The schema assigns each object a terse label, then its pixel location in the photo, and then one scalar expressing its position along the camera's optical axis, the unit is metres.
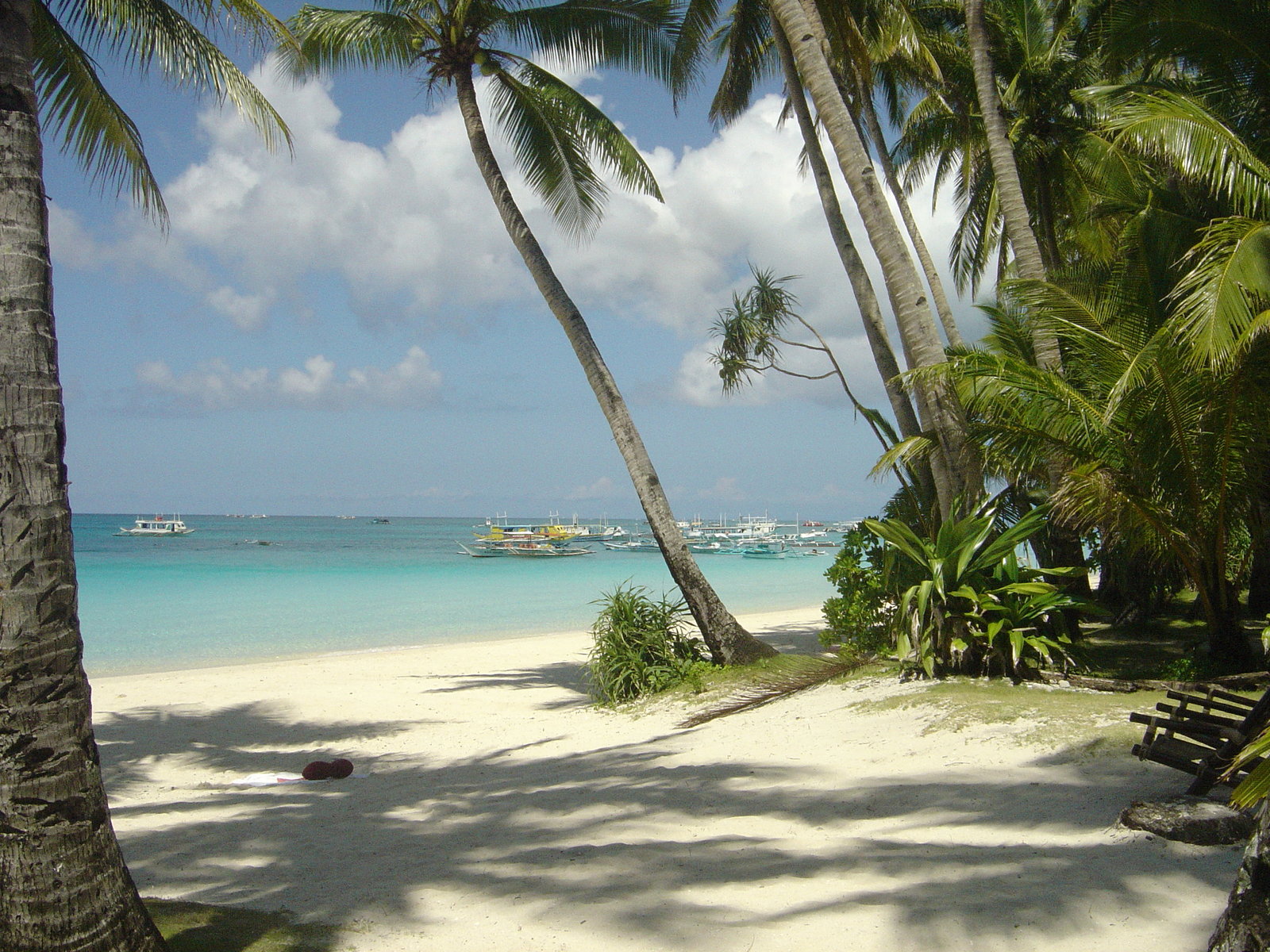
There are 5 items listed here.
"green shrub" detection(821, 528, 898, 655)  8.91
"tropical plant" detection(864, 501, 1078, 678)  7.06
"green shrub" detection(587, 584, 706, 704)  9.38
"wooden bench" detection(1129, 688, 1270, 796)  4.05
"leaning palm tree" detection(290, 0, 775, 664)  9.91
